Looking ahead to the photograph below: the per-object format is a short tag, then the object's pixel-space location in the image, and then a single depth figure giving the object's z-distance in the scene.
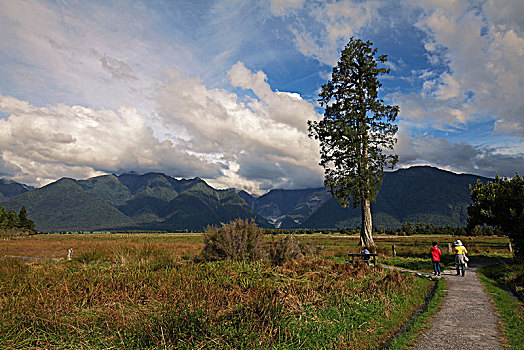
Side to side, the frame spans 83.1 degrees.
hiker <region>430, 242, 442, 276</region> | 16.20
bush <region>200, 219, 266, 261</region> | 12.41
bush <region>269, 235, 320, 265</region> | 13.79
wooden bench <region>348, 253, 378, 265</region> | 18.04
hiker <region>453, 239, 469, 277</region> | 16.56
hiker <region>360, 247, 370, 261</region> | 18.41
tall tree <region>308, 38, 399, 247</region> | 28.31
